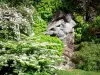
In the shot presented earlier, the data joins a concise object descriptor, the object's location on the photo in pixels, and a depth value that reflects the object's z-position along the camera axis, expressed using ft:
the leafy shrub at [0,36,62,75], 20.11
